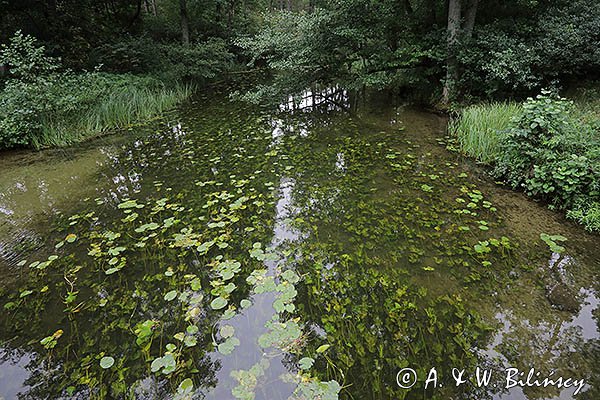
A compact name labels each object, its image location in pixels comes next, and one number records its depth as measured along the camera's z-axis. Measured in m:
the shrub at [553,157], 3.42
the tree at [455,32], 6.71
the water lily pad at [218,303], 2.52
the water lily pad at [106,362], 2.08
